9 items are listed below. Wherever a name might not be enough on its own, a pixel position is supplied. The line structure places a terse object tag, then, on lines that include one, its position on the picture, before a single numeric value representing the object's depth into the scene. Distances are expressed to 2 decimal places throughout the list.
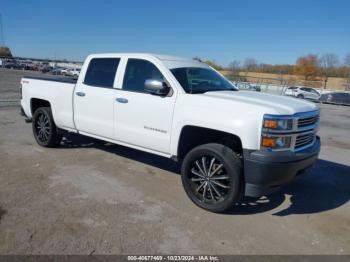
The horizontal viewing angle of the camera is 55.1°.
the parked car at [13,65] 54.16
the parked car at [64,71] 40.01
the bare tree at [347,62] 78.35
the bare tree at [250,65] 93.75
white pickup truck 3.89
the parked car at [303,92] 29.79
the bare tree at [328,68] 80.19
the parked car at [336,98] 25.49
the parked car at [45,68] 48.03
